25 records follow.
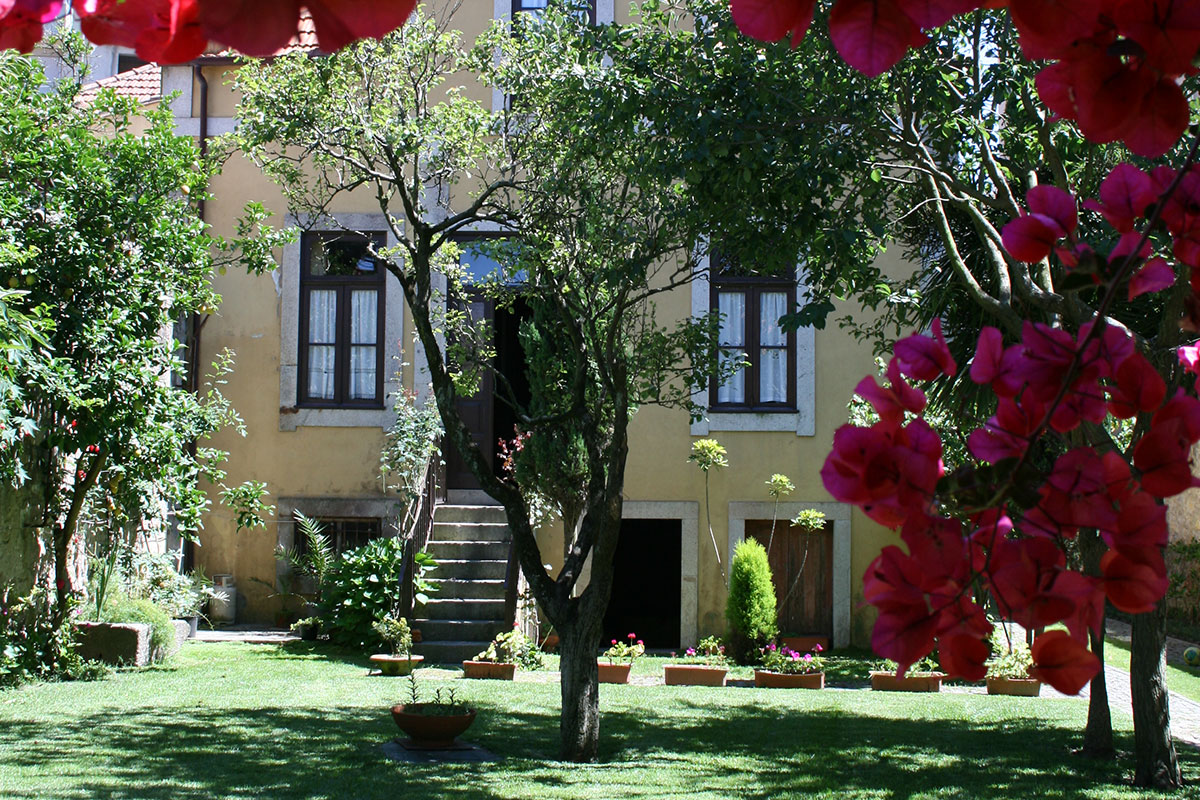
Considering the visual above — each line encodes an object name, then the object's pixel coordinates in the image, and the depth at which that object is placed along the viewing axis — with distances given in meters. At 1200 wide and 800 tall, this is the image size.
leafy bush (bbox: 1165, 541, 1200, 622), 15.40
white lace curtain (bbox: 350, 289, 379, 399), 13.87
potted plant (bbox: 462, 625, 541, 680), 10.64
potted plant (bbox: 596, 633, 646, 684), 10.76
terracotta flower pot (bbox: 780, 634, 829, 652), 12.61
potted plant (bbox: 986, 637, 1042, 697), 10.46
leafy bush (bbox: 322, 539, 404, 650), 11.95
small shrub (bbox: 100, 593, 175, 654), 10.45
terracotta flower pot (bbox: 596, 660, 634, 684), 10.75
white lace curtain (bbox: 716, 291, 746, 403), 13.66
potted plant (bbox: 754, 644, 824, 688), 10.73
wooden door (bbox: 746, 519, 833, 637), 13.37
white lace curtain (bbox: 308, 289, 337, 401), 13.89
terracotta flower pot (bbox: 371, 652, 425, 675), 10.69
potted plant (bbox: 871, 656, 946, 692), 10.52
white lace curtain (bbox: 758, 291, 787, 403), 13.66
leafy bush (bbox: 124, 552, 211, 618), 11.13
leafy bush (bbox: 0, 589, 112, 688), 9.30
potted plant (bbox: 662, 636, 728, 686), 10.88
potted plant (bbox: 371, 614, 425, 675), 10.18
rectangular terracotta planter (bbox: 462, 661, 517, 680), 10.62
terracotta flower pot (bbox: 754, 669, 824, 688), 10.72
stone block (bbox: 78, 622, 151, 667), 10.01
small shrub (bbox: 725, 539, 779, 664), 11.88
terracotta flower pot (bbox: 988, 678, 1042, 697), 10.45
